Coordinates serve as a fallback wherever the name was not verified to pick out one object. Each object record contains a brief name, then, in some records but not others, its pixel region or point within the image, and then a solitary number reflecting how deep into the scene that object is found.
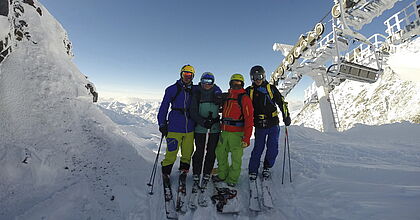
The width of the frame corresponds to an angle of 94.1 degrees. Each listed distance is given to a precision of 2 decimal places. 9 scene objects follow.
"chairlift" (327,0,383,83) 8.41
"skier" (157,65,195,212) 4.22
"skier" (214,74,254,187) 4.04
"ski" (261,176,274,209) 3.66
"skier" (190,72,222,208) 4.33
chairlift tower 8.45
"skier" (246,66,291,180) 4.35
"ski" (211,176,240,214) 3.62
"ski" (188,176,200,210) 3.74
